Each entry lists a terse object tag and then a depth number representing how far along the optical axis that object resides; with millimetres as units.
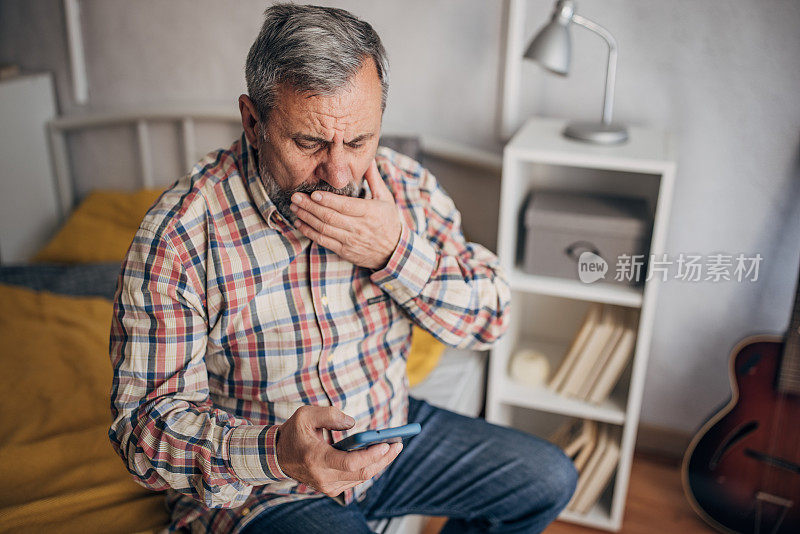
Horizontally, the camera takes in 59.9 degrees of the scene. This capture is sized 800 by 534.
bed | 1109
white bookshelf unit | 1410
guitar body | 1471
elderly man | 849
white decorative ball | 1649
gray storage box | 1441
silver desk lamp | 1421
